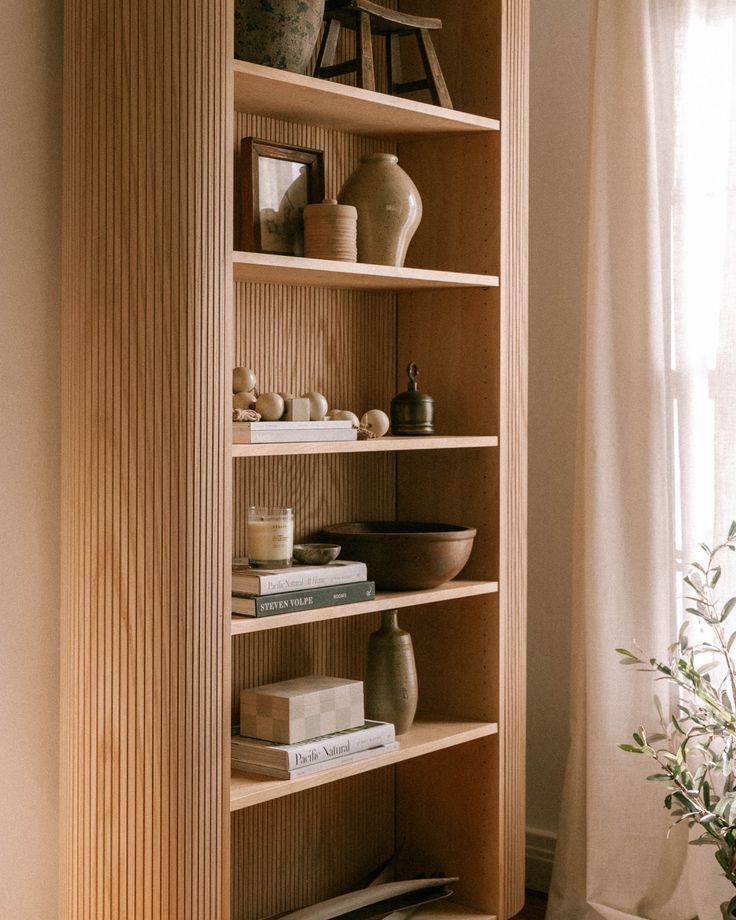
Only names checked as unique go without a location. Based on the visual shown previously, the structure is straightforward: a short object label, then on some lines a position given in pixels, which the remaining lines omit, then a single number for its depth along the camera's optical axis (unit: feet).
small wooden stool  7.39
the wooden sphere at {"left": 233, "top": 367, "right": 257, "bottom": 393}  6.98
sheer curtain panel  8.07
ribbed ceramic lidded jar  7.15
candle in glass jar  6.97
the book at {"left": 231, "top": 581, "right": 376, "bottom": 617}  6.62
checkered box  7.00
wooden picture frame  7.17
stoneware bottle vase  7.77
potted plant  6.82
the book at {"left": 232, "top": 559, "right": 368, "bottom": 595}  6.68
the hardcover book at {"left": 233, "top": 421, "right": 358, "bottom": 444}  6.64
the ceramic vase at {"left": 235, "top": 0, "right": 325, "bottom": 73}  6.84
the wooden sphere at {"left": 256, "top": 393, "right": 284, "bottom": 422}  6.86
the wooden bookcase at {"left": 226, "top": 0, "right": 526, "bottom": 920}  7.83
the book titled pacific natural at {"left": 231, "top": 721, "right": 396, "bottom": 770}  6.78
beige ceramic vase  7.57
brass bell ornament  7.95
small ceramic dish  7.21
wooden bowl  7.54
